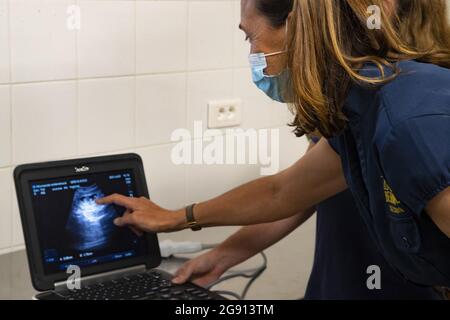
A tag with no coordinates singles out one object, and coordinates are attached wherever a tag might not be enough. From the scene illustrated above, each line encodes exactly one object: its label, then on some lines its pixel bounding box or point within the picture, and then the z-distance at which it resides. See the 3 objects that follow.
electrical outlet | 1.82
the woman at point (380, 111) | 0.95
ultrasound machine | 1.27
